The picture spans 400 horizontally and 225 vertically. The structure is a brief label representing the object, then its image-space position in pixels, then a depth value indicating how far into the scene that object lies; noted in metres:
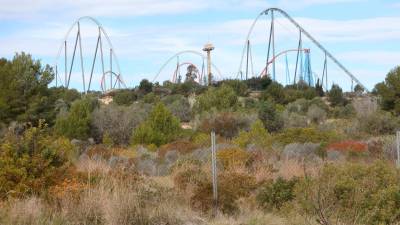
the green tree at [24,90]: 49.34
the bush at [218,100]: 59.78
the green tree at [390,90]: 61.03
